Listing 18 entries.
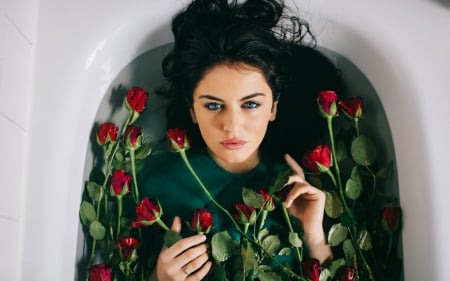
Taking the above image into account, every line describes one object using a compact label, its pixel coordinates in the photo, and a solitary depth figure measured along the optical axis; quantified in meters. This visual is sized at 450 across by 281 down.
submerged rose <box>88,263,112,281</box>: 1.10
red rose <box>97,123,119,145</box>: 1.15
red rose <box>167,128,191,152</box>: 1.15
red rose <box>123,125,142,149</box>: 1.15
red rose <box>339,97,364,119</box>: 1.17
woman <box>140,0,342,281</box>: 1.13
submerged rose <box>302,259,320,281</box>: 1.10
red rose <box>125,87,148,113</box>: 1.16
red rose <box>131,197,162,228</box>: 1.09
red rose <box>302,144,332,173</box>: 1.13
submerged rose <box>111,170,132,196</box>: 1.13
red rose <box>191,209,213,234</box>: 1.10
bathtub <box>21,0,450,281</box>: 1.10
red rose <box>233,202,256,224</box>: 1.10
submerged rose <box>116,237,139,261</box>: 1.11
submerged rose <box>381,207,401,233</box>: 1.13
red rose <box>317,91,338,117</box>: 1.16
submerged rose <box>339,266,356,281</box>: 1.11
